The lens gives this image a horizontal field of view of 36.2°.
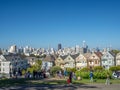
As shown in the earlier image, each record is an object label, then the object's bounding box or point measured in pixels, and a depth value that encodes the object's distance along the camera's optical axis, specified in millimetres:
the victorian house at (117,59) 58337
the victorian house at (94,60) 61344
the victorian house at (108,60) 59264
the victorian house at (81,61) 62985
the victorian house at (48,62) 71044
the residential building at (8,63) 66898
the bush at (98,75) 26266
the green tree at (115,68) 52620
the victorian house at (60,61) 66768
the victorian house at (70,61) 64434
